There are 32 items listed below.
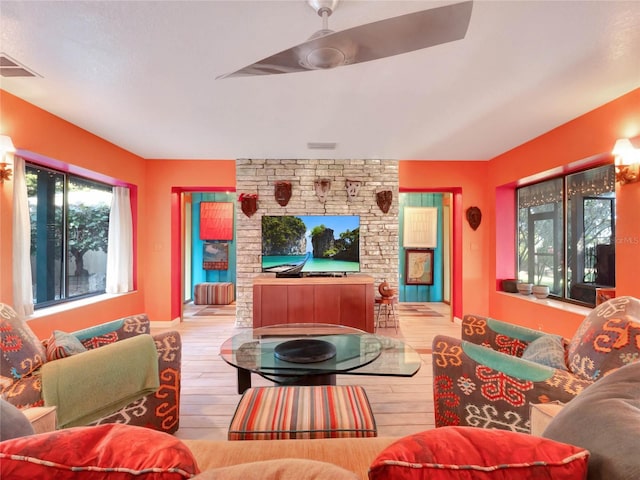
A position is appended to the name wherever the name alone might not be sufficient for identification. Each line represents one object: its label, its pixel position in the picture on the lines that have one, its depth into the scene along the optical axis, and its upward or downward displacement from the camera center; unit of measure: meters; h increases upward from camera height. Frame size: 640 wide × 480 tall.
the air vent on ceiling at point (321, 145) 3.92 +1.27
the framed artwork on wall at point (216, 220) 6.34 +0.44
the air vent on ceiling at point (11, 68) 2.06 +1.27
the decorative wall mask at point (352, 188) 4.60 +0.80
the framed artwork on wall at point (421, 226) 6.09 +0.26
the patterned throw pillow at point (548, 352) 1.56 -0.63
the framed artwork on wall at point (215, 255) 6.50 -0.31
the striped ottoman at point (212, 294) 6.08 -1.09
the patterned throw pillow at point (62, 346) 1.52 -0.56
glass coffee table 1.87 -0.83
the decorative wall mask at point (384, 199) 4.60 +0.62
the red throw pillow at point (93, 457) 0.54 -0.41
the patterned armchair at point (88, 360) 1.40 -0.64
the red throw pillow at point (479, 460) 0.56 -0.43
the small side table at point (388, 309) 4.37 -1.10
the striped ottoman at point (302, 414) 1.29 -0.81
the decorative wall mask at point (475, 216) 4.64 +0.34
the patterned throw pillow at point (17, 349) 1.42 -0.53
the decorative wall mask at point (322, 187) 4.59 +0.81
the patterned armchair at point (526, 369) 1.34 -0.66
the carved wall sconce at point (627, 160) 2.50 +0.66
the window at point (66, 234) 3.30 +0.10
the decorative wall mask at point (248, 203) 4.57 +0.57
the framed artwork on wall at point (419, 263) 6.29 -0.51
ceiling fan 1.14 +0.85
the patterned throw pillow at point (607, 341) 1.32 -0.48
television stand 4.03 -0.85
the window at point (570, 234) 3.18 +0.05
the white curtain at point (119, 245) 4.20 -0.05
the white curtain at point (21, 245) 2.74 -0.03
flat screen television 4.50 -0.06
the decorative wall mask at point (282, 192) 4.55 +0.74
